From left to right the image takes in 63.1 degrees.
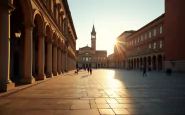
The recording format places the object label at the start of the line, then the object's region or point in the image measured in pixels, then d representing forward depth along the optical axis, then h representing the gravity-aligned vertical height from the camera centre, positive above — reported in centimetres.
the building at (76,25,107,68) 11506 +389
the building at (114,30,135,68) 7959 +619
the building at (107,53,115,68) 10218 -80
